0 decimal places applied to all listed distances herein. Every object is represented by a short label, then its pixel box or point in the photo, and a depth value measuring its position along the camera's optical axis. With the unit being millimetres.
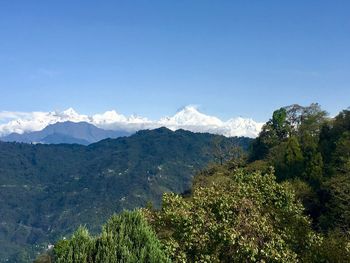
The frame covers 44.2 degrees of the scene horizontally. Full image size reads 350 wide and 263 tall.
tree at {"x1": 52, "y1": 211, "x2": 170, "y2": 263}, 27906
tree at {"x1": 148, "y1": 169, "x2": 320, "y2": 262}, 34281
